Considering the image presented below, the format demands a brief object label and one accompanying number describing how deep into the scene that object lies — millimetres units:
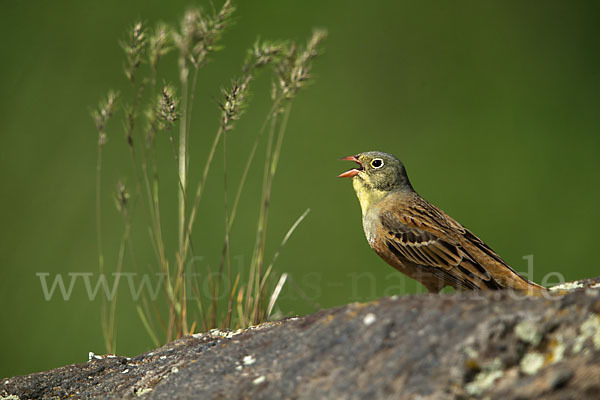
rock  5272
